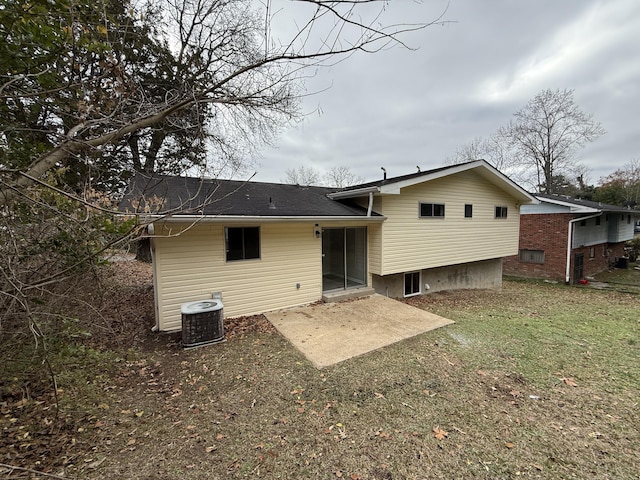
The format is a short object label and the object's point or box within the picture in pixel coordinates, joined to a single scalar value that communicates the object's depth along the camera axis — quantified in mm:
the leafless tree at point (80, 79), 2525
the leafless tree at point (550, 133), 20339
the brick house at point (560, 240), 13758
